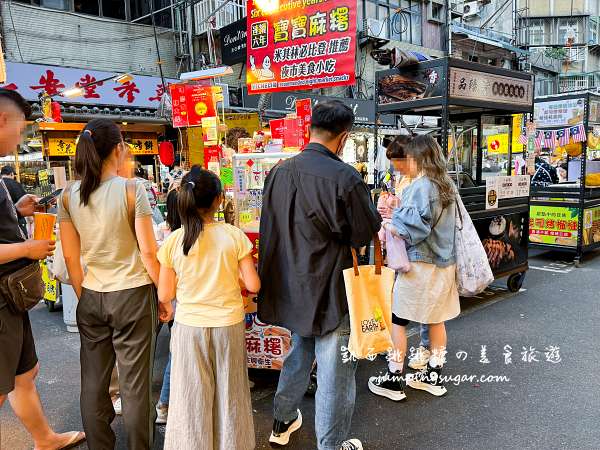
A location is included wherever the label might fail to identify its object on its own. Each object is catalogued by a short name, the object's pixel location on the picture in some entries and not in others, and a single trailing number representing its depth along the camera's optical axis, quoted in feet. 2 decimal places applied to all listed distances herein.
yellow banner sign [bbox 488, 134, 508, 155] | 28.04
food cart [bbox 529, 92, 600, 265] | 23.98
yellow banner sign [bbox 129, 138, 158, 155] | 37.17
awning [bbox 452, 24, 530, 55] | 62.30
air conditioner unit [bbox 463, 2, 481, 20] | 66.28
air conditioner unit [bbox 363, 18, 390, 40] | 52.65
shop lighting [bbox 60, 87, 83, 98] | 29.45
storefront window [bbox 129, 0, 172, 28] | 43.19
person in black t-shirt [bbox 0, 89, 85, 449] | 7.14
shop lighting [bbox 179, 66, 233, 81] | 15.71
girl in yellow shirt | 7.38
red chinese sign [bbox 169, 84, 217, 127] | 16.51
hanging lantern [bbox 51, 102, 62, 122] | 25.49
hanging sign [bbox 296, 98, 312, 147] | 19.55
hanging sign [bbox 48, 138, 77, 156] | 29.93
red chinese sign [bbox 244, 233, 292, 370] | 11.34
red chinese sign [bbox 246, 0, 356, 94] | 18.24
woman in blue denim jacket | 10.37
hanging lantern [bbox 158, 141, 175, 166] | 25.84
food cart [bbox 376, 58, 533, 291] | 16.12
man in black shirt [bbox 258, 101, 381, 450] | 7.45
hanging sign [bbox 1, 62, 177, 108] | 31.65
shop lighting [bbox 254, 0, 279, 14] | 20.99
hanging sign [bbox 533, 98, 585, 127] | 24.29
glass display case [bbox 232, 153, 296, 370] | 11.37
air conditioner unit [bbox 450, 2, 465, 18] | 63.93
